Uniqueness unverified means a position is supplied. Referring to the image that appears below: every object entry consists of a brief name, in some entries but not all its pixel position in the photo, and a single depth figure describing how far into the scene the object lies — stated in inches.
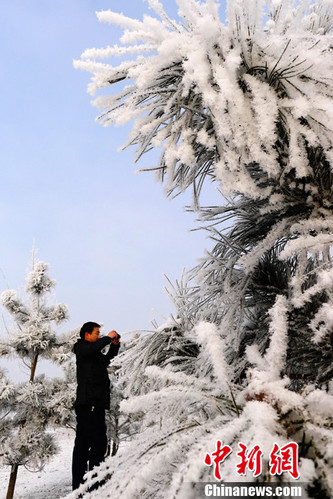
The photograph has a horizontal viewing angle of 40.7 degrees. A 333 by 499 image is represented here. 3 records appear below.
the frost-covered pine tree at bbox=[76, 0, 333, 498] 38.7
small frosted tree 343.3
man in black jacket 138.7
